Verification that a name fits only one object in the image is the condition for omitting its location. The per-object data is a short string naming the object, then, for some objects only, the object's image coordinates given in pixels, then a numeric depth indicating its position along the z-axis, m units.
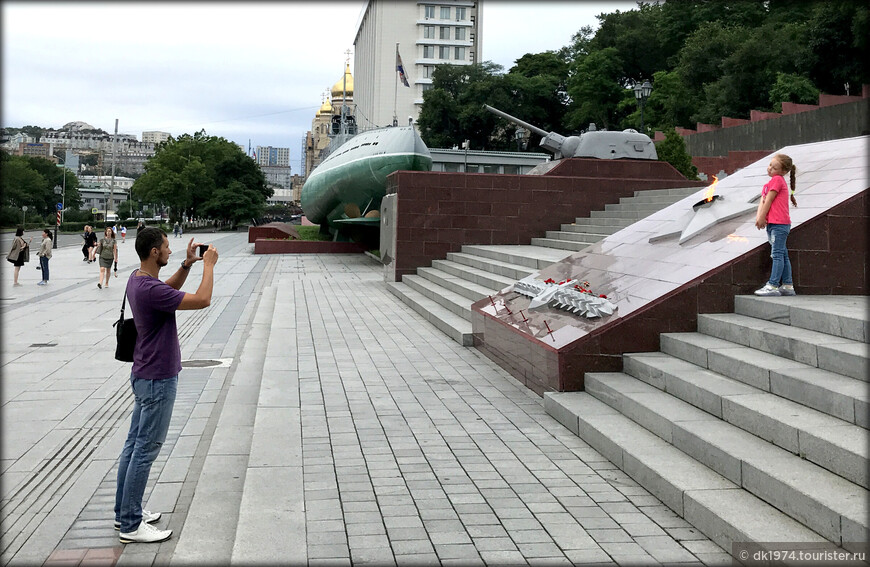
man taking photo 3.95
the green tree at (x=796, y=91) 32.88
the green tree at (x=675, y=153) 22.17
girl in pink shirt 6.79
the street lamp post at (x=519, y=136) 62.94
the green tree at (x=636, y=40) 56.12
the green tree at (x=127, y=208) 116.32
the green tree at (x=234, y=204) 75.44
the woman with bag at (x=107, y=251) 18.48
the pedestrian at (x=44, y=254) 19.44
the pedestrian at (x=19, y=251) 18.62
